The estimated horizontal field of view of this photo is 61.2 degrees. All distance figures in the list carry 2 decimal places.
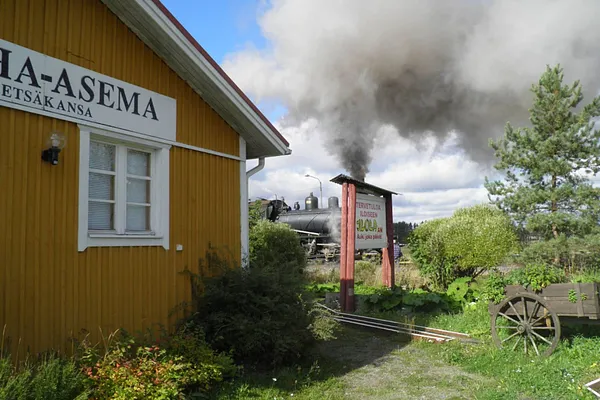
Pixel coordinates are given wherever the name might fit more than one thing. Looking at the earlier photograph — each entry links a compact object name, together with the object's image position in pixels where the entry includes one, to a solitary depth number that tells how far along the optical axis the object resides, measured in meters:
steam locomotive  27.22
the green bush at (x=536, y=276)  7.21
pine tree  12.92
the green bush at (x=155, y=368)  4.94
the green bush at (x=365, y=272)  15.64
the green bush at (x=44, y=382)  4.06
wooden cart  6.75
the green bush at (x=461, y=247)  12.43
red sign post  11.10
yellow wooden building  5.43
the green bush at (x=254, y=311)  6.59
